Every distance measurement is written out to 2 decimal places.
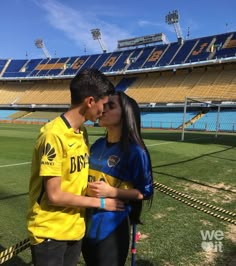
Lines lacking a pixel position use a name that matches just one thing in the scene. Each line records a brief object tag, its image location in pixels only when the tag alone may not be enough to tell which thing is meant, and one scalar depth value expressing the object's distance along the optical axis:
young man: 1.53
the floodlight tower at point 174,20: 45.42
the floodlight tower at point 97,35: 55.00
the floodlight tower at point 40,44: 59.39
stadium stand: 33.65
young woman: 1.80
